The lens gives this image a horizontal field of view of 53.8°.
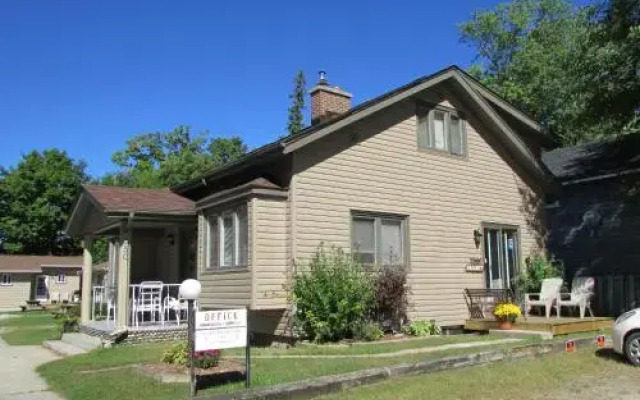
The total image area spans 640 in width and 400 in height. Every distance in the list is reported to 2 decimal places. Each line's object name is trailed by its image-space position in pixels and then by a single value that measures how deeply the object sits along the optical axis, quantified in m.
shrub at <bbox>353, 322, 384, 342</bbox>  12.85
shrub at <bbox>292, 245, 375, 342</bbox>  12.56
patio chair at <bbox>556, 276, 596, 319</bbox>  14.88
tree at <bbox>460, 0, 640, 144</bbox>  16.16
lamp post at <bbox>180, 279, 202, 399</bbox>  7.91
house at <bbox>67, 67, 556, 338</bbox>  13.28
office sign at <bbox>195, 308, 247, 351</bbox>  8.06
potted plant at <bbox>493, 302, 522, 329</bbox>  13.95
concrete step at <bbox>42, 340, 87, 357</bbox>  14.44
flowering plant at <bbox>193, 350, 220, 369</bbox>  9.26
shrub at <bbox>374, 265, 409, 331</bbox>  13.73
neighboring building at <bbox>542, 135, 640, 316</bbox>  17.13
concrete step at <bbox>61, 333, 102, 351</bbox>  14.67
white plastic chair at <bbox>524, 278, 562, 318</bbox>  15.20
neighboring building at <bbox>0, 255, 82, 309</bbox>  48.03
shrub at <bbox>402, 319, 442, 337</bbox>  14.35
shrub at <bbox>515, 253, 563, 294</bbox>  16.92
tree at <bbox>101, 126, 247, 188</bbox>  55.50
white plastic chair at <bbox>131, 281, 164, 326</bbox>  15.61
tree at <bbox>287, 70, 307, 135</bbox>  59.41
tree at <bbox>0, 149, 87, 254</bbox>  59.69
